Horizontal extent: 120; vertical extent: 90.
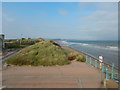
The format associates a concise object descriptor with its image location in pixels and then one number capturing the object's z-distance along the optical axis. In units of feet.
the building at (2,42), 70.84
